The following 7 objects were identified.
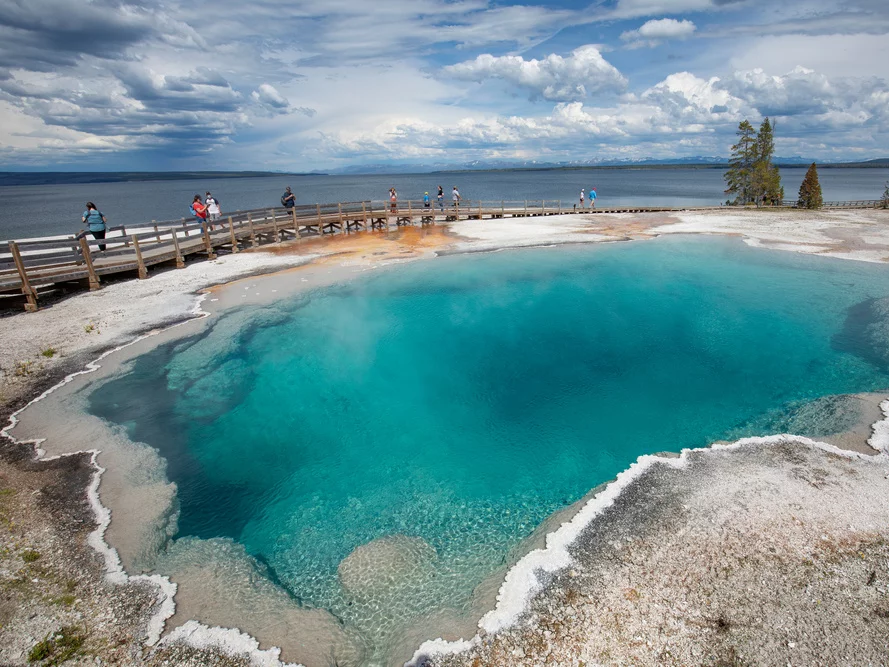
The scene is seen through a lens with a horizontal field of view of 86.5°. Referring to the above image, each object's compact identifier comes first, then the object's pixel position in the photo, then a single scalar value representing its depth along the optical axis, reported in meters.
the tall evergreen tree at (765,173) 54.31
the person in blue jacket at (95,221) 21.16
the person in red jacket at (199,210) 25.95
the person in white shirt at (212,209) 27.94
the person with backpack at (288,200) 32.47
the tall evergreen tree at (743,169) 57.03
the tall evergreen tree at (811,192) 47.28
